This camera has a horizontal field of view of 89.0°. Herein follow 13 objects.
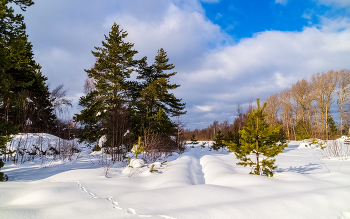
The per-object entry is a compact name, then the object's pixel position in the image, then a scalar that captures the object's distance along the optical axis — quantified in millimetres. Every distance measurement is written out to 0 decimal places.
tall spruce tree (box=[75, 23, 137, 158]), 15219
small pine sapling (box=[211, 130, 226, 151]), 18525
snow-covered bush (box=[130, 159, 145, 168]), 7771
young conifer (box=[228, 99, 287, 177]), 5414
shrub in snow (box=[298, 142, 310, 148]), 16906
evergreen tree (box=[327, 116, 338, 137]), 24730
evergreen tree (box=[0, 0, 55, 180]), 5859
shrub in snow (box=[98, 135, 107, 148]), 14388
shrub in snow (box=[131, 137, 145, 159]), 8067
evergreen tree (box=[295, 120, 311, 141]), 23109
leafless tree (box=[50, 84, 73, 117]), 20219
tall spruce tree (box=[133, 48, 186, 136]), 15328
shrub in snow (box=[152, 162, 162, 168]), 8052
